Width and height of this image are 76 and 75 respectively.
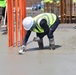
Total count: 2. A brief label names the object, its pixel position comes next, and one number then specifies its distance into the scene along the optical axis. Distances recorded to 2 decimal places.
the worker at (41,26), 9.27
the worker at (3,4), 13.91
